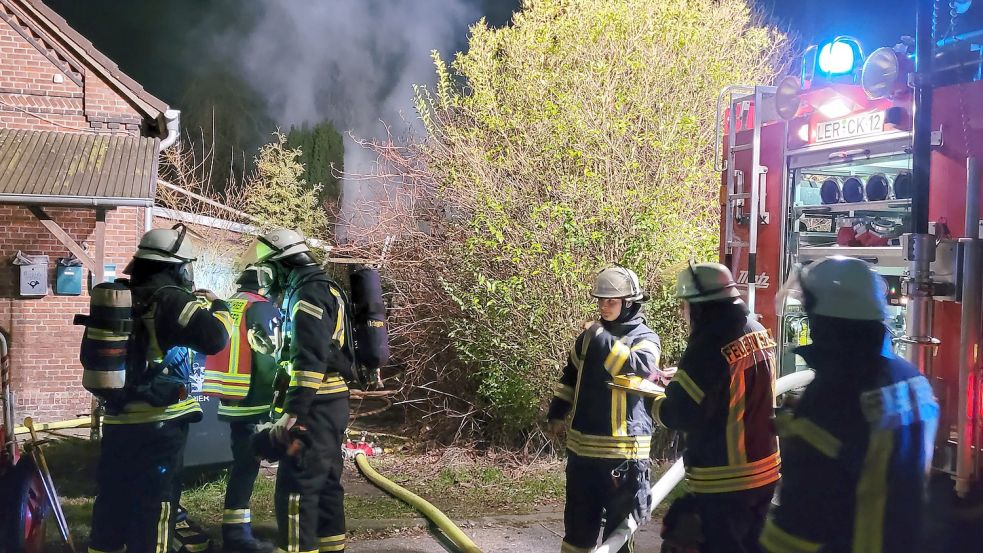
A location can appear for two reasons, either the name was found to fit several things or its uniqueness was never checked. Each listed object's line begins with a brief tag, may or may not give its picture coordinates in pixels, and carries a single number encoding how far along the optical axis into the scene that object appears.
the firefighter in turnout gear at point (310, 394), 4.02
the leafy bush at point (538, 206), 7.16
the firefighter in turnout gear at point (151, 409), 4.01
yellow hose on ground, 4.94
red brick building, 9.59
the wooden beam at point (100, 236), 8.51
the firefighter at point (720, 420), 3.13
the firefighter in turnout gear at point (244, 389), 5.02
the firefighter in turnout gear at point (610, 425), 3.99
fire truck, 3.56
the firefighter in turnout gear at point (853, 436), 2.18
